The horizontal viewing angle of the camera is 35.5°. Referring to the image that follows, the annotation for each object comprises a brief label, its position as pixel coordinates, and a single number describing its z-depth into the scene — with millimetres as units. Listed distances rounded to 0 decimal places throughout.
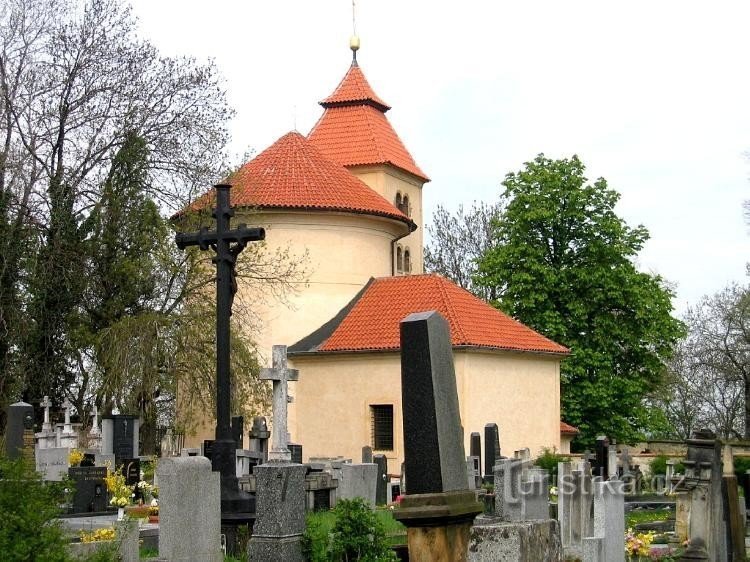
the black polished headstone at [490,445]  26312
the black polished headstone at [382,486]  21719
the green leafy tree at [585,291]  40844
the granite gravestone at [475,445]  26875
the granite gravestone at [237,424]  24458
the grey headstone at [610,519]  12555
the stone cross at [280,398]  13406
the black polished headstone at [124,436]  24938
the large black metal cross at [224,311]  14438
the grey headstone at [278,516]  12203
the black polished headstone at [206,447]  23891
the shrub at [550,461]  28406
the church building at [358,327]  31609
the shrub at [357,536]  11508
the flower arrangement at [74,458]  22031
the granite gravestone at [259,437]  23828
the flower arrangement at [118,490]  16275
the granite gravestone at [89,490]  18531
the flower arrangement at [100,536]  10789
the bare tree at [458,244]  55500
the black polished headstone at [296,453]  22400
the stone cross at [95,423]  28211
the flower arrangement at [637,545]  13539
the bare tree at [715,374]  51531
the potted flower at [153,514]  17047
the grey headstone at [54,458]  22234
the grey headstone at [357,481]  17188
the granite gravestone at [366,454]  25064
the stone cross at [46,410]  26516
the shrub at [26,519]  7422
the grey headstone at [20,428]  22906
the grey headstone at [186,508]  10133
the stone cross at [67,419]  25797
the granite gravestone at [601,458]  23391
